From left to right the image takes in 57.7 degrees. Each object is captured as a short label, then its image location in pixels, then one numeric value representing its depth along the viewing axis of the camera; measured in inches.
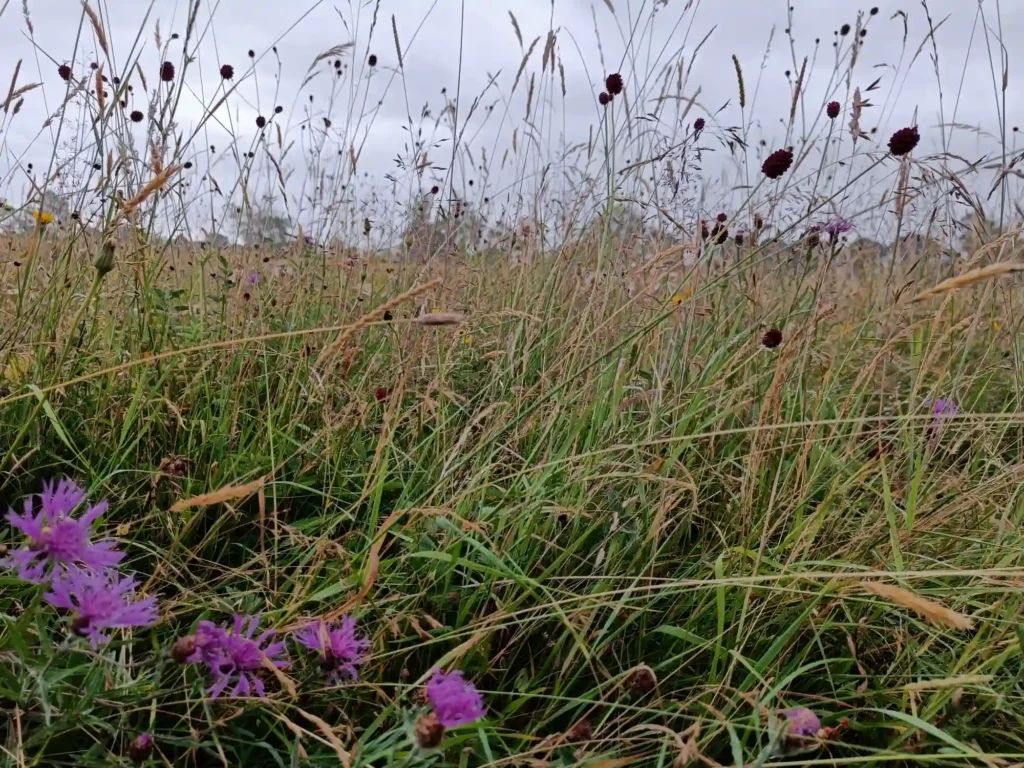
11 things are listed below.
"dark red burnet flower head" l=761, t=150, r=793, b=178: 22.3
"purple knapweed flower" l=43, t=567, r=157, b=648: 13.5
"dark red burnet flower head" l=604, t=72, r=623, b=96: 28.0
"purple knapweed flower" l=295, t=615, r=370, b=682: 15.4
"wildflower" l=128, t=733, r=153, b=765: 14.2
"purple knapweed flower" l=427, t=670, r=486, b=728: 14.0
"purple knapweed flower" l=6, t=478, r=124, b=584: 13.7
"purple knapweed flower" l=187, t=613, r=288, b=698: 14.4
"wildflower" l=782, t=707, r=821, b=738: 13.7
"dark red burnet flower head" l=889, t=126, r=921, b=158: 21.5
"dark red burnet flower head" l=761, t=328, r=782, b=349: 21.3
